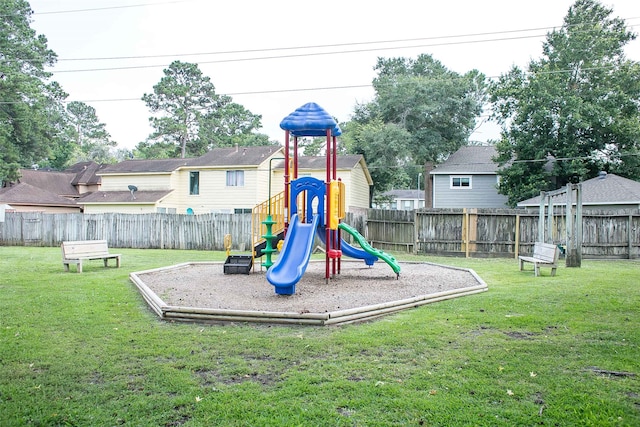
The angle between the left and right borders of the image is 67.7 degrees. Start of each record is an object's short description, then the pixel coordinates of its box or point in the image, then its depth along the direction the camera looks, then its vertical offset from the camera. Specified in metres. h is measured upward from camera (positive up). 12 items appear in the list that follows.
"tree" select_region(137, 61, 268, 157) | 50.12 +12.29
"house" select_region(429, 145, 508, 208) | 30.85 +2.93
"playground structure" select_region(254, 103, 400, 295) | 10.45 +0.44
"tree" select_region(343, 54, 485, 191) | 33.78 +8.08
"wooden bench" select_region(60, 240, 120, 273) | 12.98 -0.74
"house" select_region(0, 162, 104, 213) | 33.72 +2.98
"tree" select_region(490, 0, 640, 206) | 25.36 +6.64
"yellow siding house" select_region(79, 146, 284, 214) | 29.34 +2.68
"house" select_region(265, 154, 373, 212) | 28.89 +3.47
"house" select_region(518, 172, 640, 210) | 21.00 +1.69
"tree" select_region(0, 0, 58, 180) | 32.00 +9.15
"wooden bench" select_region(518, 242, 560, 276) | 11.84 -0.71
